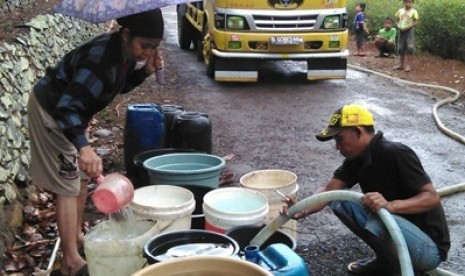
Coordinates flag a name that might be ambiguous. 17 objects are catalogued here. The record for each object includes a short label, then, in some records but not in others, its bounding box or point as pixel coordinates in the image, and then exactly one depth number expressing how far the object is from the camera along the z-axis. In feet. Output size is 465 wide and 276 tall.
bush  41.27
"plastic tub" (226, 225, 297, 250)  11.48
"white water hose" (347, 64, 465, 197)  18.25
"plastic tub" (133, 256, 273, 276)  8.75
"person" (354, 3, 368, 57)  48.06
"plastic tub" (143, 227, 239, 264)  9.87
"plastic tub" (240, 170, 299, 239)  13.32
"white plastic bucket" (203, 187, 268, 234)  11.71
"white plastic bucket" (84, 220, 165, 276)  10.66
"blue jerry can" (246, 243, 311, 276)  9.32
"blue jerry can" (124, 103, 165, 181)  18.75
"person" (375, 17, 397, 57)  46.14
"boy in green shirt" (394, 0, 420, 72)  40.37
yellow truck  32.32
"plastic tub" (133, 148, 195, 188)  16.46
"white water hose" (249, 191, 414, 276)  9.99
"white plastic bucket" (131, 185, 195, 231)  11.42
